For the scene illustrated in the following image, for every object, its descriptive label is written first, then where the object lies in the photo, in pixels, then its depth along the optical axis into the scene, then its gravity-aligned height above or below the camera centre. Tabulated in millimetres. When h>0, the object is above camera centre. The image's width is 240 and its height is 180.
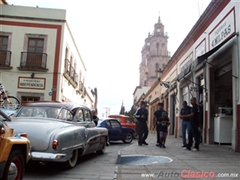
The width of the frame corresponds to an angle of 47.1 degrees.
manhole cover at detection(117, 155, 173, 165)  6619 -1018
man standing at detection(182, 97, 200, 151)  8758 -188
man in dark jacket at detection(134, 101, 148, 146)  10462 -73
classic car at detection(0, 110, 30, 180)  3742 -549
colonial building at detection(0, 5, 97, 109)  19036 +4393
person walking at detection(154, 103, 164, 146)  10227 +138
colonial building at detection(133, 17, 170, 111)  68625 +16935
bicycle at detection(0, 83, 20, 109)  10688 +502
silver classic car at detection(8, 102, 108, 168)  5156 -292
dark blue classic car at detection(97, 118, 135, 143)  12961 -610
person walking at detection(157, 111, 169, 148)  9969 -258
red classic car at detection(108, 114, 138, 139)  15367 -135
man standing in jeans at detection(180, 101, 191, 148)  9234 +23
